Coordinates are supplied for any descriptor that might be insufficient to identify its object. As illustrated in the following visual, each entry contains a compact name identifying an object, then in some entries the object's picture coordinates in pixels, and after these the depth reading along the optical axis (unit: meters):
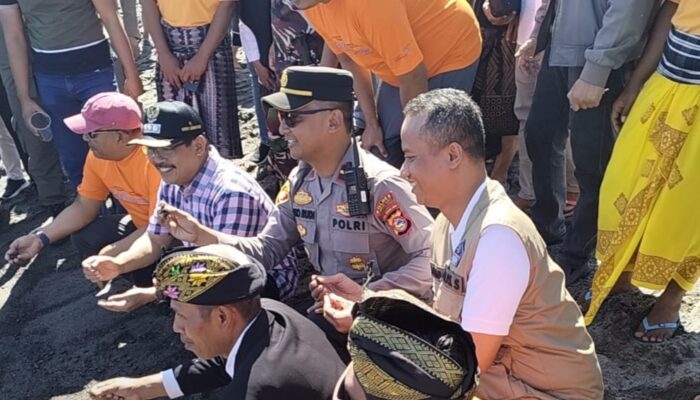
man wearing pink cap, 3.60
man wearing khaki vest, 2.06
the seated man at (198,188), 3.21
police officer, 2.80
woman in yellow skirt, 2.79
